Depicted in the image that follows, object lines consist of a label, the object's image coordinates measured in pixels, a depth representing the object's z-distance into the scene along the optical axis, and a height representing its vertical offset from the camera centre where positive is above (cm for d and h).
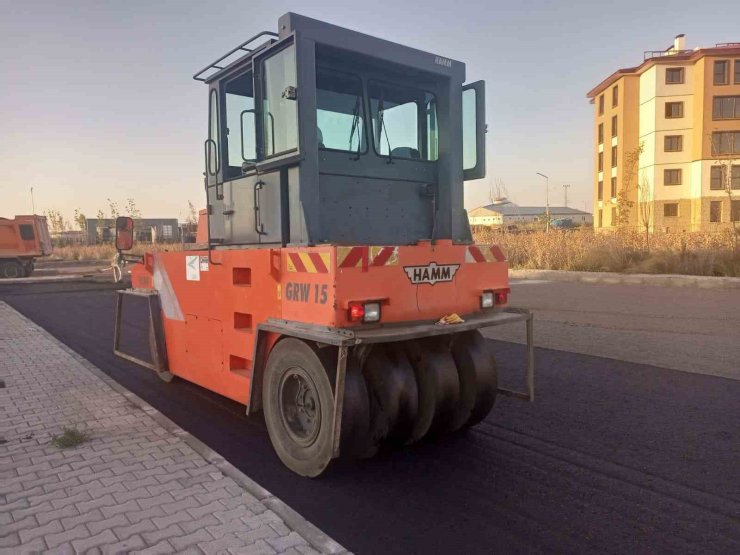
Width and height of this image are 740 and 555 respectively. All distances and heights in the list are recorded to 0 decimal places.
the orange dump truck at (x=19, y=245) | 2581 +34
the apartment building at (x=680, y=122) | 4044 +943
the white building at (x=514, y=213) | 9744 +623
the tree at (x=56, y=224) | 5522 +285
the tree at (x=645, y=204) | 2030 +149
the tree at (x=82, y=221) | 5262 +294
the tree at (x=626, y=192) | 2478 +239
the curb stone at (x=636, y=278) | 1263 -96
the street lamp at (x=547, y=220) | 2318 +105
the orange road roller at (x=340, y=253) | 358 -4
